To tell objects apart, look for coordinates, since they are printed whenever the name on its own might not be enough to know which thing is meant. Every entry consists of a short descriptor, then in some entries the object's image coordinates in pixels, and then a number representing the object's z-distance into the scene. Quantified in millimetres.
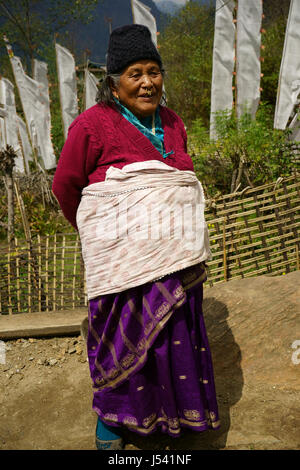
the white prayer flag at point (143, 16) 7324
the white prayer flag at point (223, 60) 6770
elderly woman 1533
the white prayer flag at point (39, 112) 10156
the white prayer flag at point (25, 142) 11273
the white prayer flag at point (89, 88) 8898
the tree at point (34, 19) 17812
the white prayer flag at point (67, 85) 9164
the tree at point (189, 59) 11745
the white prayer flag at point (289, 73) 5762
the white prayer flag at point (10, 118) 11242
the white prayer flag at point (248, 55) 6484
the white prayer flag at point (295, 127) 5683
